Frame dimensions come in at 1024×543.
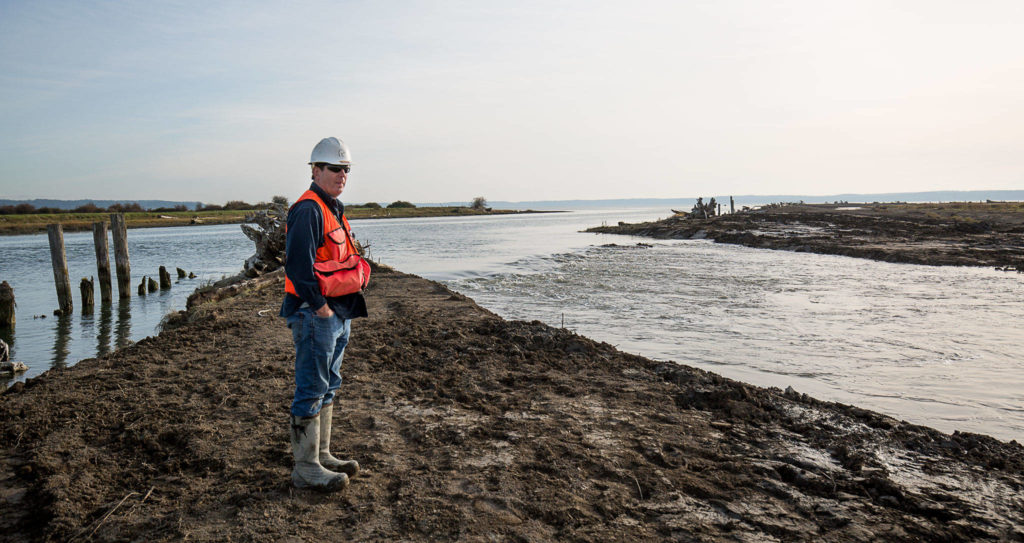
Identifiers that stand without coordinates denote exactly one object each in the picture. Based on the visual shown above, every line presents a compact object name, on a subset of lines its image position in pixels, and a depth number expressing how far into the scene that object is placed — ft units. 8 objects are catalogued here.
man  11.10
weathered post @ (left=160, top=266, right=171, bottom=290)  61.93
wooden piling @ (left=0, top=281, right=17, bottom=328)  38.52
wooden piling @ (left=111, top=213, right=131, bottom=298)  56.95
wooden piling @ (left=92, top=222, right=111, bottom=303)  54.29
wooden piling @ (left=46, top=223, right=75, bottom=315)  46.85
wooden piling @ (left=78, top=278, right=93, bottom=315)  48.49
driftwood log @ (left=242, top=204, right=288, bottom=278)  52.29
